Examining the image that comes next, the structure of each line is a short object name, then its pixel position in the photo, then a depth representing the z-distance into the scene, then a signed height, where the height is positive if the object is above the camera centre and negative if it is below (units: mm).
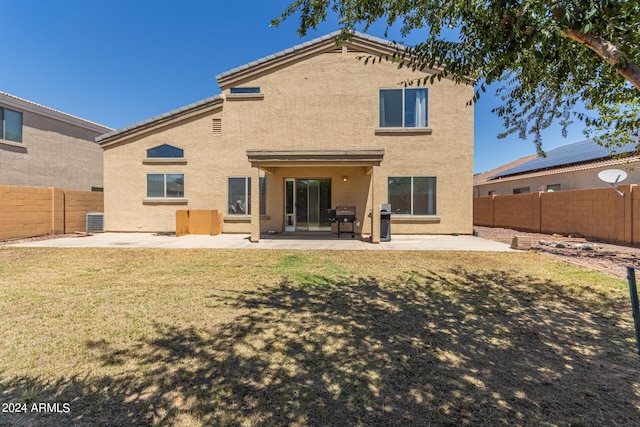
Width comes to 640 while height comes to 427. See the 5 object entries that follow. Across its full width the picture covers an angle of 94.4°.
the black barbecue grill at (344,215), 12344 -137
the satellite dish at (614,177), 9914 +1217
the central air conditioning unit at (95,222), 14250 -540
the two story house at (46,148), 16016 +3828
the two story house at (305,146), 13477 +3092
